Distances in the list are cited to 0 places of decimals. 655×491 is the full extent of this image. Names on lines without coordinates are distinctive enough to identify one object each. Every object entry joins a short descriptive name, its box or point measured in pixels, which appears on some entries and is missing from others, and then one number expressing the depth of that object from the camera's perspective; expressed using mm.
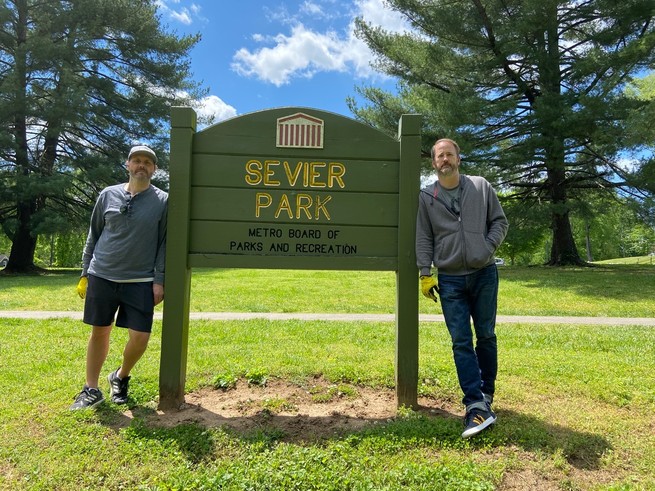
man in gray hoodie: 3031
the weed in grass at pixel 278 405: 3443
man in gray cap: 3248
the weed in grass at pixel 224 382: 3932
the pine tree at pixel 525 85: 13734
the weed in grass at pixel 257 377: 4025
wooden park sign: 3424
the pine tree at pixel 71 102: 18016
